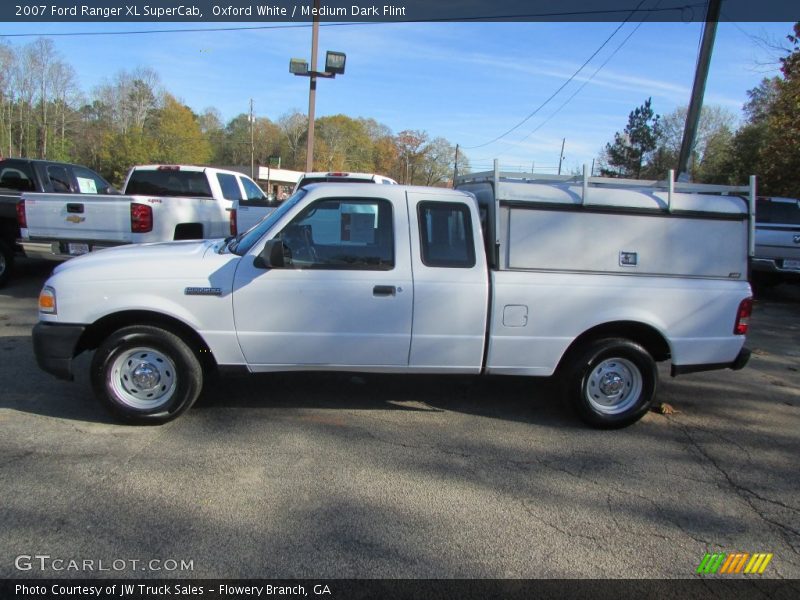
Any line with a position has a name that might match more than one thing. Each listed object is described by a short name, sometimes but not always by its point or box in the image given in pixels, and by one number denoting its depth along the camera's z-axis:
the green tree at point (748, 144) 32.76
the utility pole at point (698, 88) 10.05
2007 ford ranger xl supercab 4.11
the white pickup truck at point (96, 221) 8.09
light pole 16.97
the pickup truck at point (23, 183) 9.17
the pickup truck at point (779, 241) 10.59
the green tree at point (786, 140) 11.30
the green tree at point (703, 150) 41.47
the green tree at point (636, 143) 46.34
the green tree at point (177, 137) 77.75
